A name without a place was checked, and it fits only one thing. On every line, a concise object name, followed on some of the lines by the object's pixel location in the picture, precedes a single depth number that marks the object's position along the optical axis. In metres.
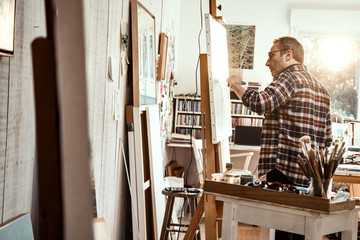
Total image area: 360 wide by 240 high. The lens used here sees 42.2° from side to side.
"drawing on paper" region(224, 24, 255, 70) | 5.89
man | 2.68
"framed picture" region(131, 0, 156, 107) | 3.13
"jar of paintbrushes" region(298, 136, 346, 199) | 1.99
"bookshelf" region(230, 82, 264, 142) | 5.68
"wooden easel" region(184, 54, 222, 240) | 2.76
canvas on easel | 2.95
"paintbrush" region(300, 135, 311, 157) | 2.04
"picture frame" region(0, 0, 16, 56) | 1.36
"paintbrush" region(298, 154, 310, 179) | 2.03
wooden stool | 2.71
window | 5.98
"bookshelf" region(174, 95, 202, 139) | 5.75
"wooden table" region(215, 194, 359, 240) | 1.94
